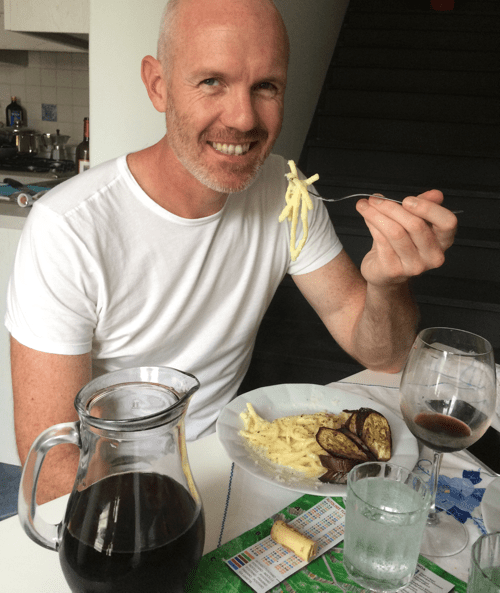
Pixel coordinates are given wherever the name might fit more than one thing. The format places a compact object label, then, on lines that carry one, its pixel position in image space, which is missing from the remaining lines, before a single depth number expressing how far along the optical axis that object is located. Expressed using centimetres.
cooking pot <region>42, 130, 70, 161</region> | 425
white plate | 80
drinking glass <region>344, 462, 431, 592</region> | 60
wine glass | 72
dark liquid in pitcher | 53
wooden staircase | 259
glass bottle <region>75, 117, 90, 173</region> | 340
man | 105
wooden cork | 67
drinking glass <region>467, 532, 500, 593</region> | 53
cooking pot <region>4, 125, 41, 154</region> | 423
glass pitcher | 53
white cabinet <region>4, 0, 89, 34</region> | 273
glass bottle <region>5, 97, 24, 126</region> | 437
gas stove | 383
